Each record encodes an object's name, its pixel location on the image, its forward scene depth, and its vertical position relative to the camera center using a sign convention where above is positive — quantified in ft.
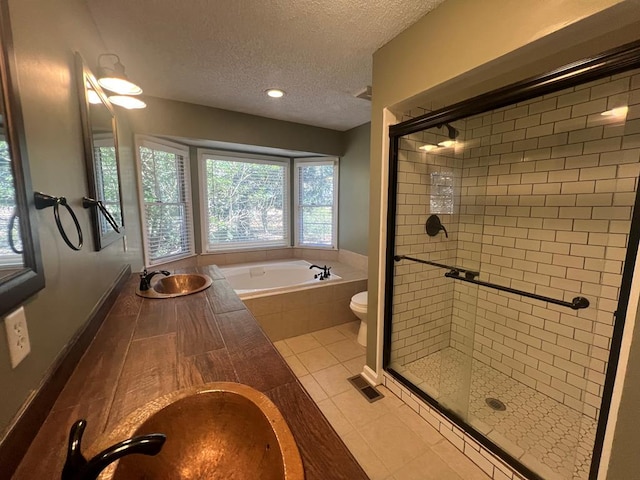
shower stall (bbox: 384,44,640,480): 5.04 -1.17
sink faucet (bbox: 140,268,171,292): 5.40 -1.55
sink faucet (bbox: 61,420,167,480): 1.36 -1.36
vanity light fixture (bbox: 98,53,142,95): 4.38 +2.09
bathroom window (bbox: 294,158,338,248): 12.95 +0.30
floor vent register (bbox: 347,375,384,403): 6.50 -4.61
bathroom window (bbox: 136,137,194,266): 9.04 +0.24
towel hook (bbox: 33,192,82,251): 2.43 +0.02
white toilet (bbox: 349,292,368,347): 8.51 -3.26
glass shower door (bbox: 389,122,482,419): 6.43 -1.55
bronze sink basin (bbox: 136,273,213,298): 6.05 -1.80
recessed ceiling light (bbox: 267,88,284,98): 8.00 +3.54
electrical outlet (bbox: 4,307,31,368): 1.97 -1.02
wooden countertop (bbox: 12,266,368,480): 1.93 -1.78
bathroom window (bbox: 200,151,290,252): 11.37 +0.32
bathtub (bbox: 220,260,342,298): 11.32 -2.98
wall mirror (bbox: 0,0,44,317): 1.96 +0.03
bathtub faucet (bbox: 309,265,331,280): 10.22 -2.60
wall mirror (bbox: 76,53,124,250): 3.91 +0.86
